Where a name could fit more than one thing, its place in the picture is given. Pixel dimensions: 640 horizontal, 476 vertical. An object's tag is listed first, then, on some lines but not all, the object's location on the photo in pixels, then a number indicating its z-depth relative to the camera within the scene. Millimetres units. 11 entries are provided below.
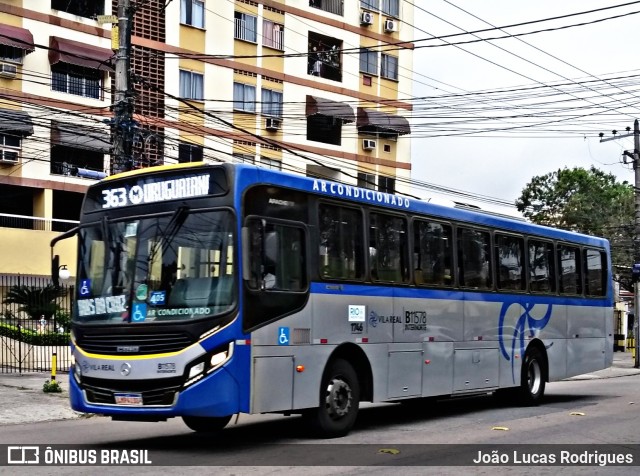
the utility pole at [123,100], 18219
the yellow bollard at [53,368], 19523
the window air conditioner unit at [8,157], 34125
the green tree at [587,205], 58469
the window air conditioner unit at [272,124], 41500
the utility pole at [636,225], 35062
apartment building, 34625
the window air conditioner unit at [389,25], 46188
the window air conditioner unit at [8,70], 33594
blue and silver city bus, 10891
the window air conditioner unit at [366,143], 44988
